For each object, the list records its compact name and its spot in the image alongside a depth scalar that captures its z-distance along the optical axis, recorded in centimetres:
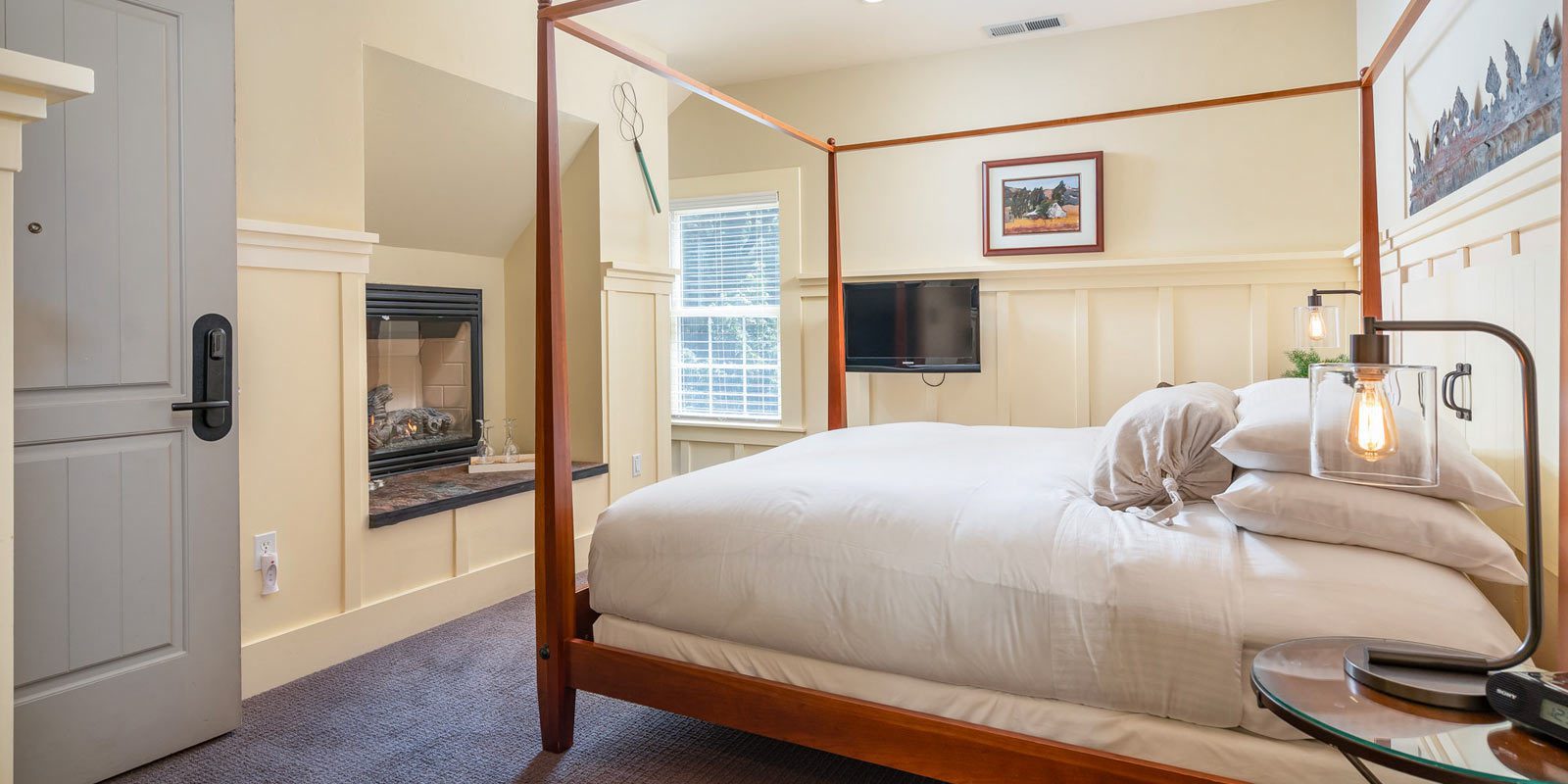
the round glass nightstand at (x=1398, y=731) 92
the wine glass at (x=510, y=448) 380
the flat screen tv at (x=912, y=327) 438
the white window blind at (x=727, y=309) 507
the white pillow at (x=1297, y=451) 149
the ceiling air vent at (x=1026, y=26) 404
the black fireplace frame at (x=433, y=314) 356
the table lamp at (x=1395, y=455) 109
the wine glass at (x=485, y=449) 378
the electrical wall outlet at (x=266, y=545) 250
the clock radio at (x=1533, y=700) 94
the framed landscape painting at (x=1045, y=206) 416
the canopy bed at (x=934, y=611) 140
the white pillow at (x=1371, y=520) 145
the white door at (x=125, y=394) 189
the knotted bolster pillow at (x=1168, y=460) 181
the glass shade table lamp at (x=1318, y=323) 302
